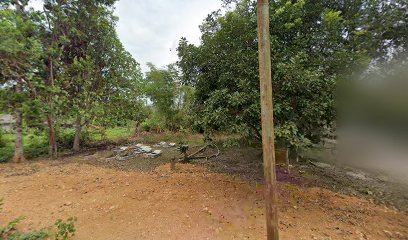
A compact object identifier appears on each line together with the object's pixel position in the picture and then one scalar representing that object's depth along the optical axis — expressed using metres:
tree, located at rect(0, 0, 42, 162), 4.45
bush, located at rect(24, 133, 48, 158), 6.29
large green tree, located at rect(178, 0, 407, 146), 2.81
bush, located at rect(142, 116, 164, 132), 11.08
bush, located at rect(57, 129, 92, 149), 7.40
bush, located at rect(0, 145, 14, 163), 5.66
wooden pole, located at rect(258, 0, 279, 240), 1.84
